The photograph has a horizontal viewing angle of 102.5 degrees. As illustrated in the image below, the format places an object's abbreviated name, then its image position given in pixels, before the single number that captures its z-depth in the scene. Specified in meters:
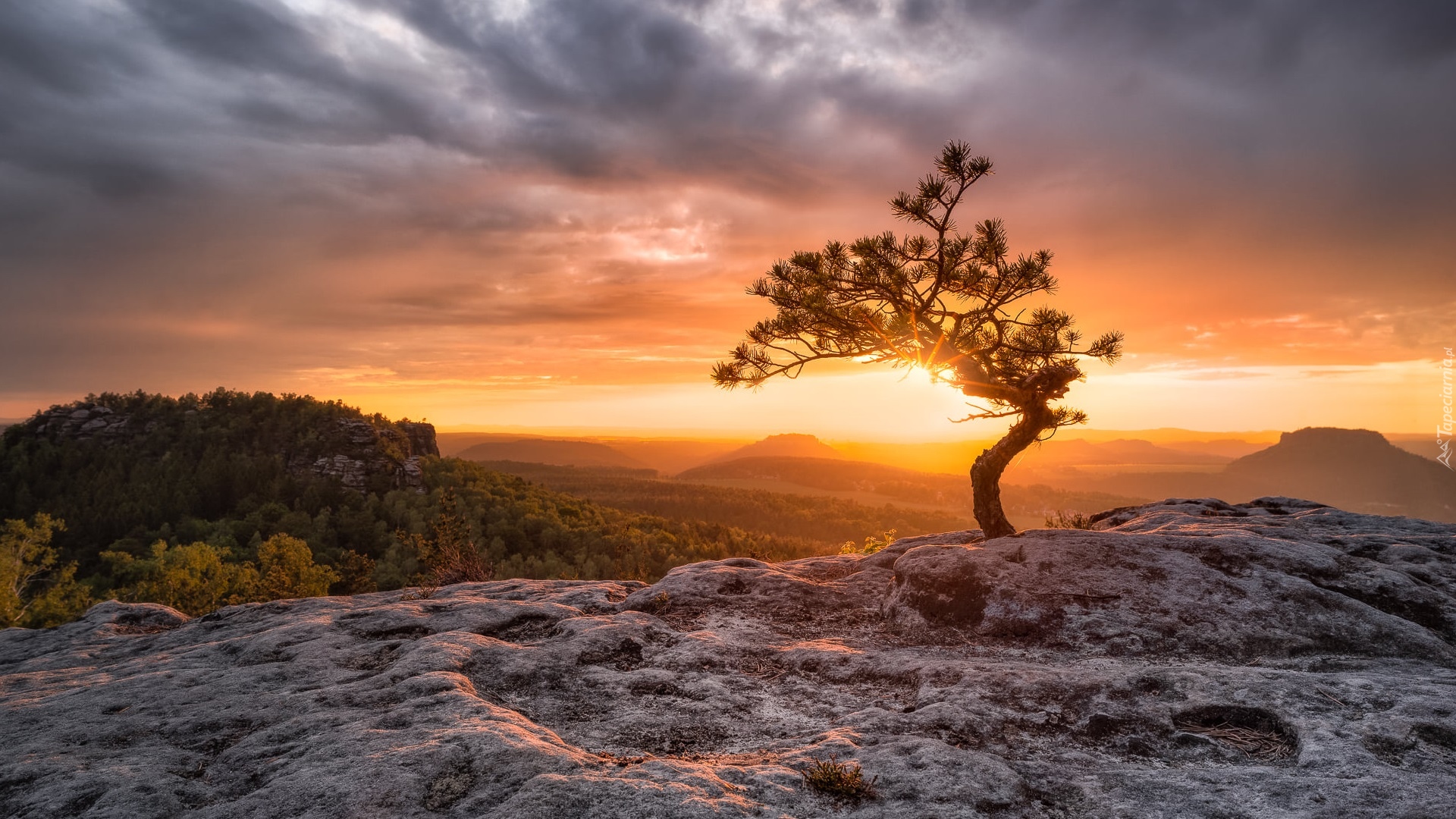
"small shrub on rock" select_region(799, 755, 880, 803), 4.84
